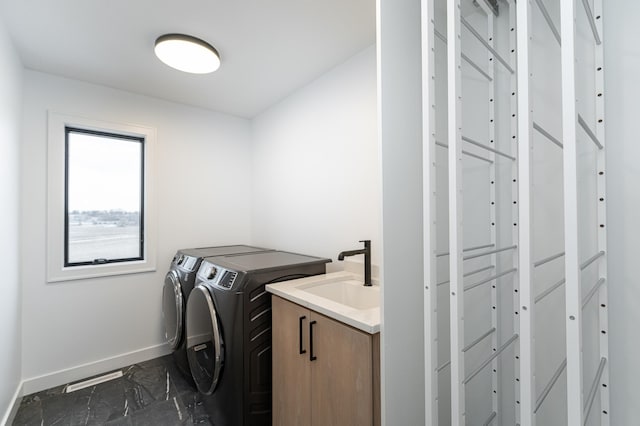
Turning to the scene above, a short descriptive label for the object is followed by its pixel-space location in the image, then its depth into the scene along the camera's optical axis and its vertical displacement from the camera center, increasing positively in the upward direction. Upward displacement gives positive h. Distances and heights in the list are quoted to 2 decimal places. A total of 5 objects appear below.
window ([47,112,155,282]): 2.15 +0.15
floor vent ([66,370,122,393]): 2.10 -1.27
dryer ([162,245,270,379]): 2.05 -0.59
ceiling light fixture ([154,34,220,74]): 1.66 +1.01
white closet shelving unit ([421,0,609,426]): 0.63 +0.02
